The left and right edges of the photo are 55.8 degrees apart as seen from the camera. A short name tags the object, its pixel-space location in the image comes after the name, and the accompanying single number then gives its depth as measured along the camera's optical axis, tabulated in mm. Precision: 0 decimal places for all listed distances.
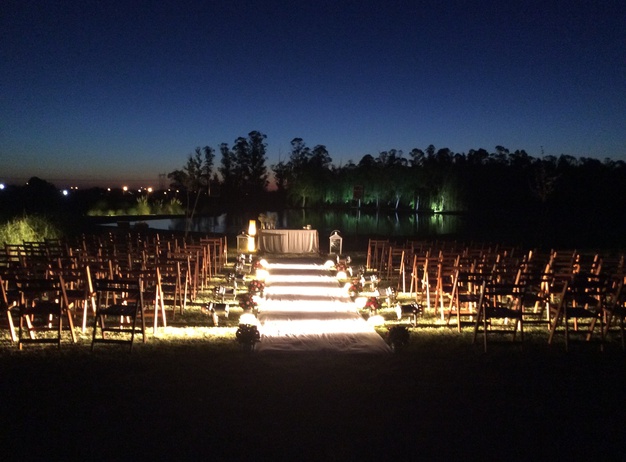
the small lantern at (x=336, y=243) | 21938
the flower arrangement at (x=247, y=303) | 10086
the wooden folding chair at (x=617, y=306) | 8019
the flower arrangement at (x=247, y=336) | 7512
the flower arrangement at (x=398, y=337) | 7633
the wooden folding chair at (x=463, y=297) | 9070
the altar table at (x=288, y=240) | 22172
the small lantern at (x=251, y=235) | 22734
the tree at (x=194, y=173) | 94250
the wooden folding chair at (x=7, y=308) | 7691
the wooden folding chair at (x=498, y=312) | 7984
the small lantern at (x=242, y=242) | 23109
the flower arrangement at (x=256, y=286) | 11406
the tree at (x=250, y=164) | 106375
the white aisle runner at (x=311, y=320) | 7980
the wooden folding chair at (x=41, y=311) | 7473
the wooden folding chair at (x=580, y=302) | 7930
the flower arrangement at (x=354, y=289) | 12104
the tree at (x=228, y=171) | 106312
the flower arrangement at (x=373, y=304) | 10000
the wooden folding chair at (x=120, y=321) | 7512
